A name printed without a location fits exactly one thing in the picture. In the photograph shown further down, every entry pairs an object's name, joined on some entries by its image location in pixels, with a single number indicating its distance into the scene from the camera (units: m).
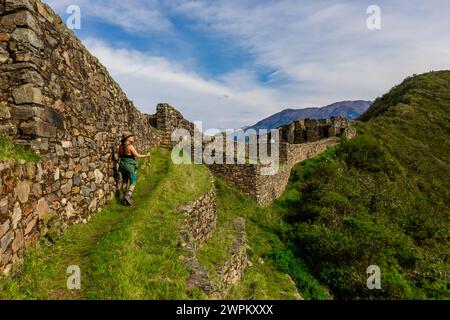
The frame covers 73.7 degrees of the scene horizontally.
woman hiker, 8.51
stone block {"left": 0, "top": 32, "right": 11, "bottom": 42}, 5.13
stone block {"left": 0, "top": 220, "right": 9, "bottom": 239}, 3.97
